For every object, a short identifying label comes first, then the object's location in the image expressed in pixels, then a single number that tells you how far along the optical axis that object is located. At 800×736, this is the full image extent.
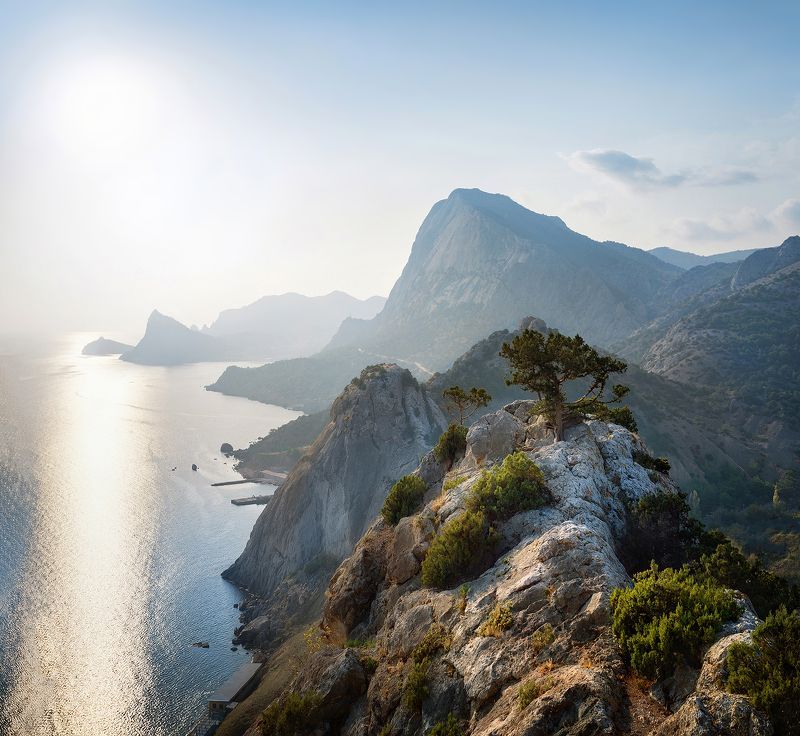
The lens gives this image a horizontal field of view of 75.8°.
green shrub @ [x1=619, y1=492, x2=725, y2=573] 22.34
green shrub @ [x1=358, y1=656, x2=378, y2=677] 21.08
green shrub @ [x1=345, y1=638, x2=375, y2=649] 23.83
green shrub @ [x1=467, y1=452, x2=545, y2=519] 23.00
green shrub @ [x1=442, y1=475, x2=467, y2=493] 28.95
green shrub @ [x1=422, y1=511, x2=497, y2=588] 21.59
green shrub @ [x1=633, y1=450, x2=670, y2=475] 30.66
